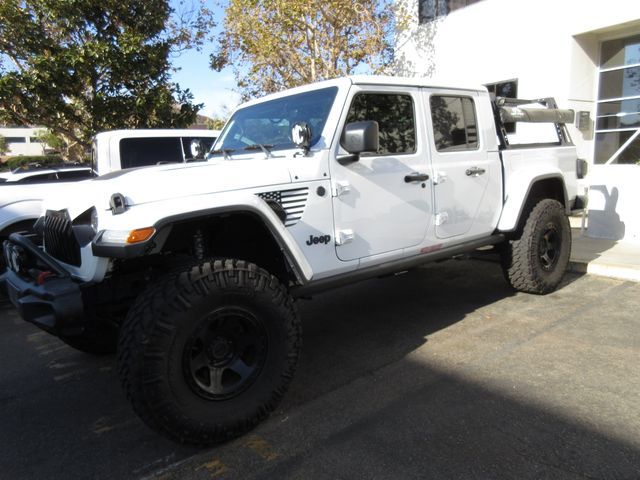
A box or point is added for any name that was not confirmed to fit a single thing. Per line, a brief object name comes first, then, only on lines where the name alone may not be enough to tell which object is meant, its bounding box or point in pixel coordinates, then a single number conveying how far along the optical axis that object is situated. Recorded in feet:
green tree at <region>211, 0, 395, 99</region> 32.55
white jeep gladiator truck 8.07
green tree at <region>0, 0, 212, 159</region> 31.68
